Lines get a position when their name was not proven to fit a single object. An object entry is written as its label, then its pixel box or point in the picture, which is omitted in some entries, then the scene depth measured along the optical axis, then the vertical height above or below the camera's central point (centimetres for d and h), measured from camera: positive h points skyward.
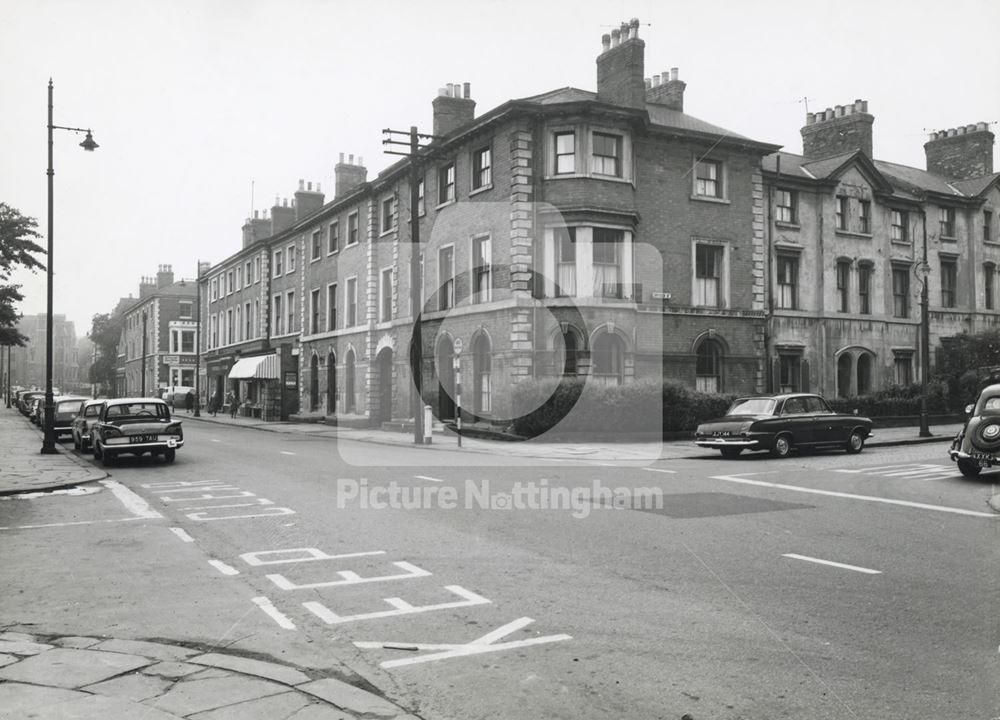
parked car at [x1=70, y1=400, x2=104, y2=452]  2208 -114
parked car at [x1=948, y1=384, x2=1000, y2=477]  1423 -107
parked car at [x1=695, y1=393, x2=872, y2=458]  1905 -117
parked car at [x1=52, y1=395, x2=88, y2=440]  2945 -120
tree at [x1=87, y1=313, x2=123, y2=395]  9831 +415
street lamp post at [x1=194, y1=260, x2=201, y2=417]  4897 -94
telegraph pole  2445 +381
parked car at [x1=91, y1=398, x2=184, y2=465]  1820 -111
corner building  2642 +482
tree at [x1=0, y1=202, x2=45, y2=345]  3259 +553
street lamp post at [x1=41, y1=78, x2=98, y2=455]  2112 -26
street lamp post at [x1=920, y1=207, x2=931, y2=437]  2464 +84
